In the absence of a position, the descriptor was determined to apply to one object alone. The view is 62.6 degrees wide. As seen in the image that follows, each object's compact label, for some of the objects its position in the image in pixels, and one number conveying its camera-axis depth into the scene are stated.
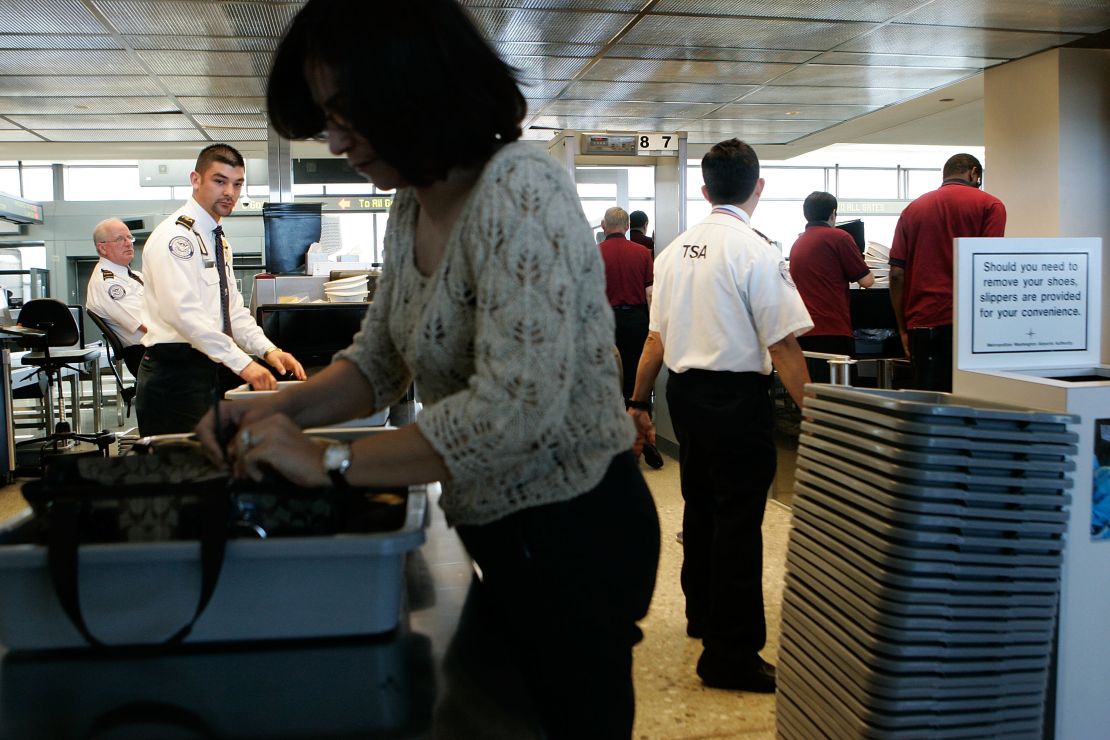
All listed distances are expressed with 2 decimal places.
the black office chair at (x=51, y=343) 6.08
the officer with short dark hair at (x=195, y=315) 3.00
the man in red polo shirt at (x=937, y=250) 4.20
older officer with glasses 5.72
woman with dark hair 0.79
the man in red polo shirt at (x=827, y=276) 4.78
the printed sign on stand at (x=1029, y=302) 1.95
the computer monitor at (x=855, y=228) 6.52
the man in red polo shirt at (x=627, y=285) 5.83
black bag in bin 0.77
